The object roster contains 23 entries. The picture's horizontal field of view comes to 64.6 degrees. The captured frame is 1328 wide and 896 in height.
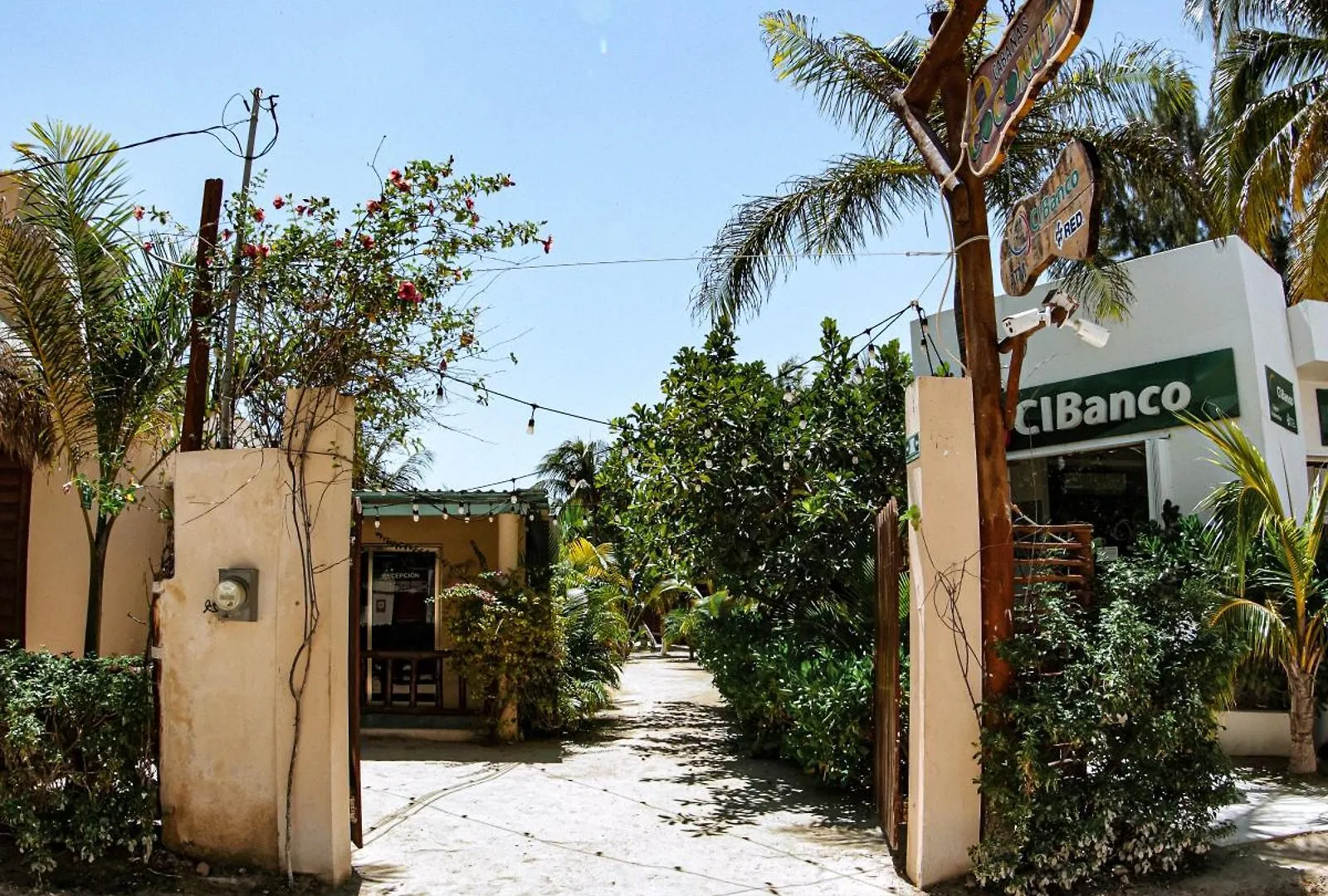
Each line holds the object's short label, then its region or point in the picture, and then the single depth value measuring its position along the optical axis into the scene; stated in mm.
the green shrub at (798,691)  8297
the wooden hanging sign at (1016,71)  5566
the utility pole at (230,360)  6801
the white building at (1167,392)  10609
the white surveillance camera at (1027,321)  6316
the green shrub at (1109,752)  5820
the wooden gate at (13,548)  9727
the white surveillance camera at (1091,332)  6266
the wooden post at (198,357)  7109
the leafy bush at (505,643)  11117
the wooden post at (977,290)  6371
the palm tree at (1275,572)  8305
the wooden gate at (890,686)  6734
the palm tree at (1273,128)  12336
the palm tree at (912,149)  10453
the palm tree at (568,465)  36875
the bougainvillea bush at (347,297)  6594
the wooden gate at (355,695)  6719
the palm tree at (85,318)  8289
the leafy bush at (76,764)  5910
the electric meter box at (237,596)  6125
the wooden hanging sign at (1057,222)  5773
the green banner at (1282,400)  10750
